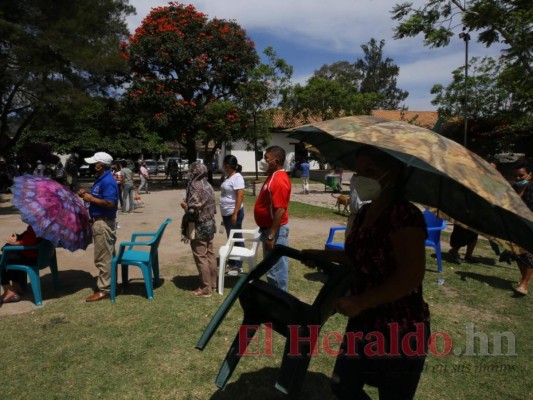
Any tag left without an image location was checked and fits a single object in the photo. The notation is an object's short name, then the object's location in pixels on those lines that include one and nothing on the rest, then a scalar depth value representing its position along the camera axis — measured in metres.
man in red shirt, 3.93
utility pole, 17.41
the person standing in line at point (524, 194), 5.16
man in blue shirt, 4.60
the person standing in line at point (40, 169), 16.70
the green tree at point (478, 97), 21.17
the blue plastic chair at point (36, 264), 4.56
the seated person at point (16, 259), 4.65
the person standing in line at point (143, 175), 17.19
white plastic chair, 5.07
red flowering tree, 19.81
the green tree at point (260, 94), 20.05
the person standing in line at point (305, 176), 18.92
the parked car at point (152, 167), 33.79
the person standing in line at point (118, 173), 11.52
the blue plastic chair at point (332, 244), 5.63
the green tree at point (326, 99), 22.23
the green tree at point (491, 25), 11.32
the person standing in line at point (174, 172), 22.55
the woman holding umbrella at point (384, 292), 1.71
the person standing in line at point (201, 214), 4.75
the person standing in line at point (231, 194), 5.40
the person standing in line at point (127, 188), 11.60
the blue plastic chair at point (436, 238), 5.96
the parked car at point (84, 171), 30.07
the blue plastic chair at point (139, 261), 4.73
